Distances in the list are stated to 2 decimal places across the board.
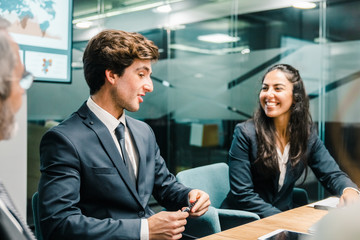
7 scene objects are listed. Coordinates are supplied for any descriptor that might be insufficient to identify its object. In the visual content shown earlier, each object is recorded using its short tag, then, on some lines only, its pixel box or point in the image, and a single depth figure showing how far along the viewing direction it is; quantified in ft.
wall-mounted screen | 11.19
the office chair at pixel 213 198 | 6.76
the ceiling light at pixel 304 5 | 14.67
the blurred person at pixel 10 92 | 3.24
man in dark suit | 5.11
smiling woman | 8.15
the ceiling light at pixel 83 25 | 14.02
